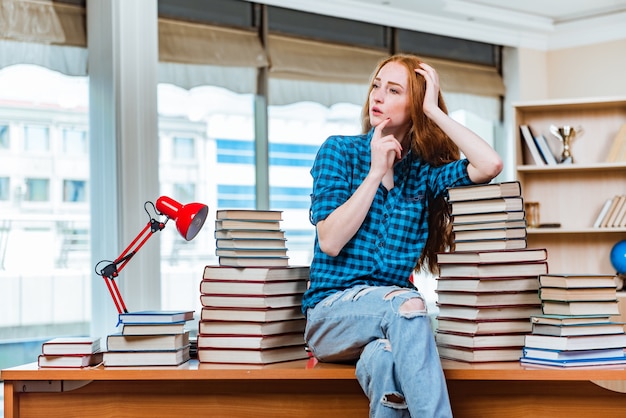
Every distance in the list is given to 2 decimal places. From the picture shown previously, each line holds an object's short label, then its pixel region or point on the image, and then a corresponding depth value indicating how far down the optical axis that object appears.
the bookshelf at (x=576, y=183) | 5.21
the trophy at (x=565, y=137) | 5.16
